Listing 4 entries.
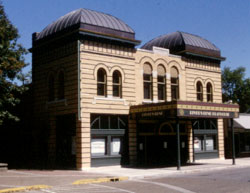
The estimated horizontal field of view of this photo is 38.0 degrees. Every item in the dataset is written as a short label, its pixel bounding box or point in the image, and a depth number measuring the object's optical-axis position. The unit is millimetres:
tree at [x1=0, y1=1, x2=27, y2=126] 23734
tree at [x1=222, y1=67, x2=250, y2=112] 66562
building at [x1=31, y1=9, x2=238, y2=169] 23797
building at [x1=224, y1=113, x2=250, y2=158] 33125
